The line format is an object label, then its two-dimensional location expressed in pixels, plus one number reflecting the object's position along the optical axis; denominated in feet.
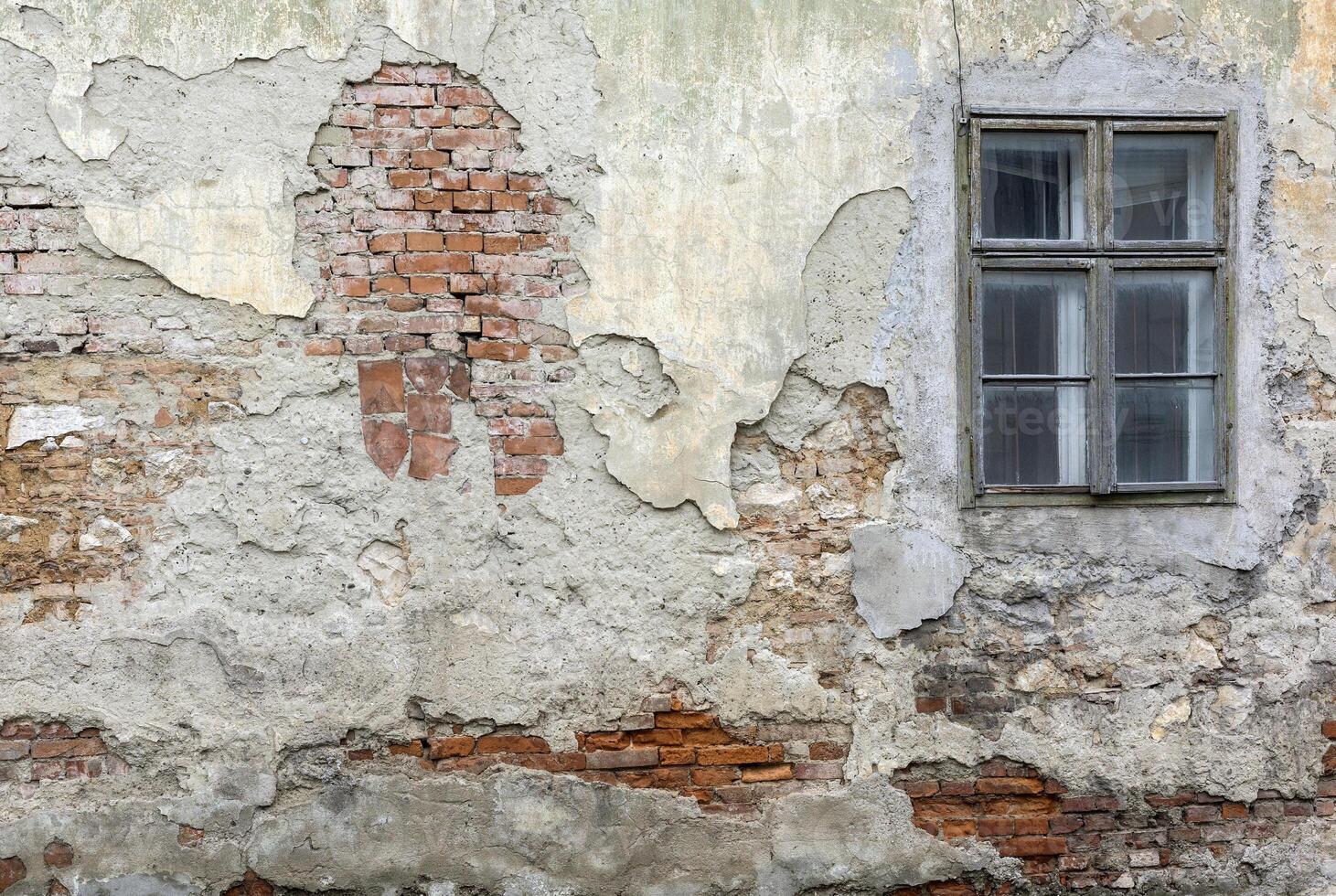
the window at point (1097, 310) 11.26
